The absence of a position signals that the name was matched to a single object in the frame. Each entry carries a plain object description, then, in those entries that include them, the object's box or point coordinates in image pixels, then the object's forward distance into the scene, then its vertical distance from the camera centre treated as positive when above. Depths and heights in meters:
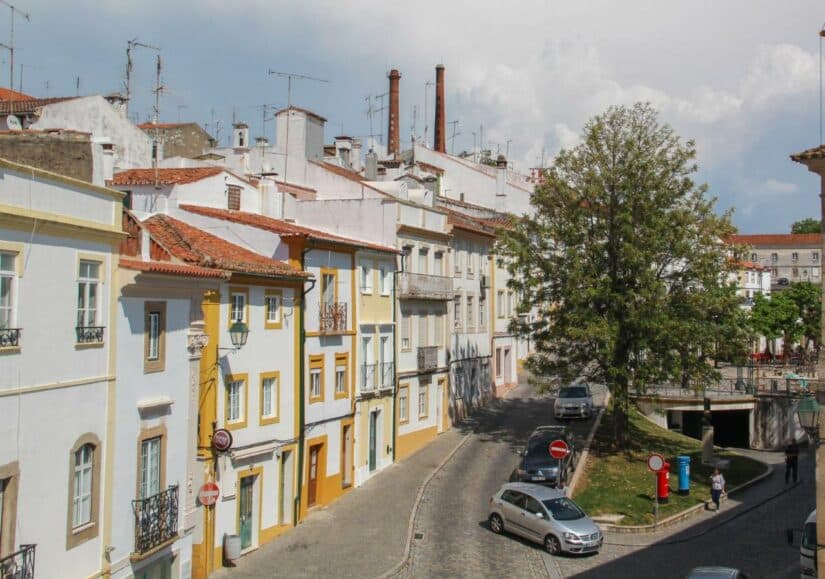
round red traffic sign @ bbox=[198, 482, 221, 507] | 21.81 -4.13
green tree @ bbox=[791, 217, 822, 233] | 136.50 +14.50
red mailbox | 31.04 -5.45
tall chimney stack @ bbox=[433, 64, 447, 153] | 83.38 +17.35
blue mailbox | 33.38 -5.44
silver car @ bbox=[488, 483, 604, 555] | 26.25 -5.75
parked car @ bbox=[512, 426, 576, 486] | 32.34 -5.00
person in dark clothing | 36.00 -5.25
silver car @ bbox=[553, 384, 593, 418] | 45.28 -3.99
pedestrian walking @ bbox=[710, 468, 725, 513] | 31.80 -5.58
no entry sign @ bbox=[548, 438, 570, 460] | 29.56 -4.06
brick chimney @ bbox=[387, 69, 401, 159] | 78.69 +16.43
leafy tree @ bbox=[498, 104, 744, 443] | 35.03 +2.25
